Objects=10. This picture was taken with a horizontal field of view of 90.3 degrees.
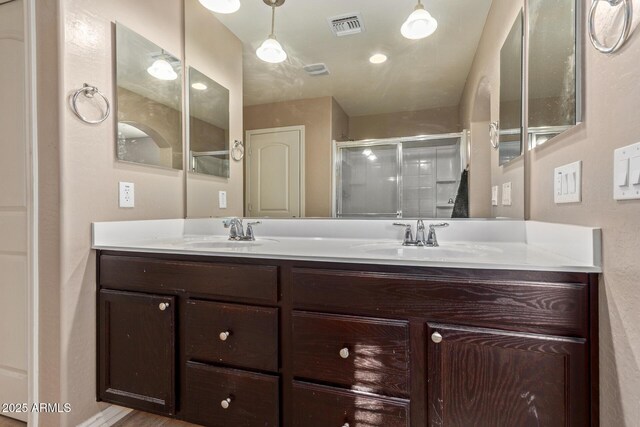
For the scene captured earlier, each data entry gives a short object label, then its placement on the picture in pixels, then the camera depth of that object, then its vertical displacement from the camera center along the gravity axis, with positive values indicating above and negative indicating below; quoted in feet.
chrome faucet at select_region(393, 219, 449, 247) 4.50 -0.38
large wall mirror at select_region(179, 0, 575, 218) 4.78 +1.69
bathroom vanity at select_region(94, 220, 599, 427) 2.75 -1.25
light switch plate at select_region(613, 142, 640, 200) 2.12 +0.26
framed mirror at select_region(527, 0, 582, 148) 3.05 +1.56
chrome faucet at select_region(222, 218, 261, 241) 5.58 -0.37
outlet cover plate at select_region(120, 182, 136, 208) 4.99 +0.27
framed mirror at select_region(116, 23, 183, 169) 5.04 +1.91
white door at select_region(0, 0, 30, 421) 4.74 +0.05
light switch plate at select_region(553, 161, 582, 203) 2.93 +0.26
